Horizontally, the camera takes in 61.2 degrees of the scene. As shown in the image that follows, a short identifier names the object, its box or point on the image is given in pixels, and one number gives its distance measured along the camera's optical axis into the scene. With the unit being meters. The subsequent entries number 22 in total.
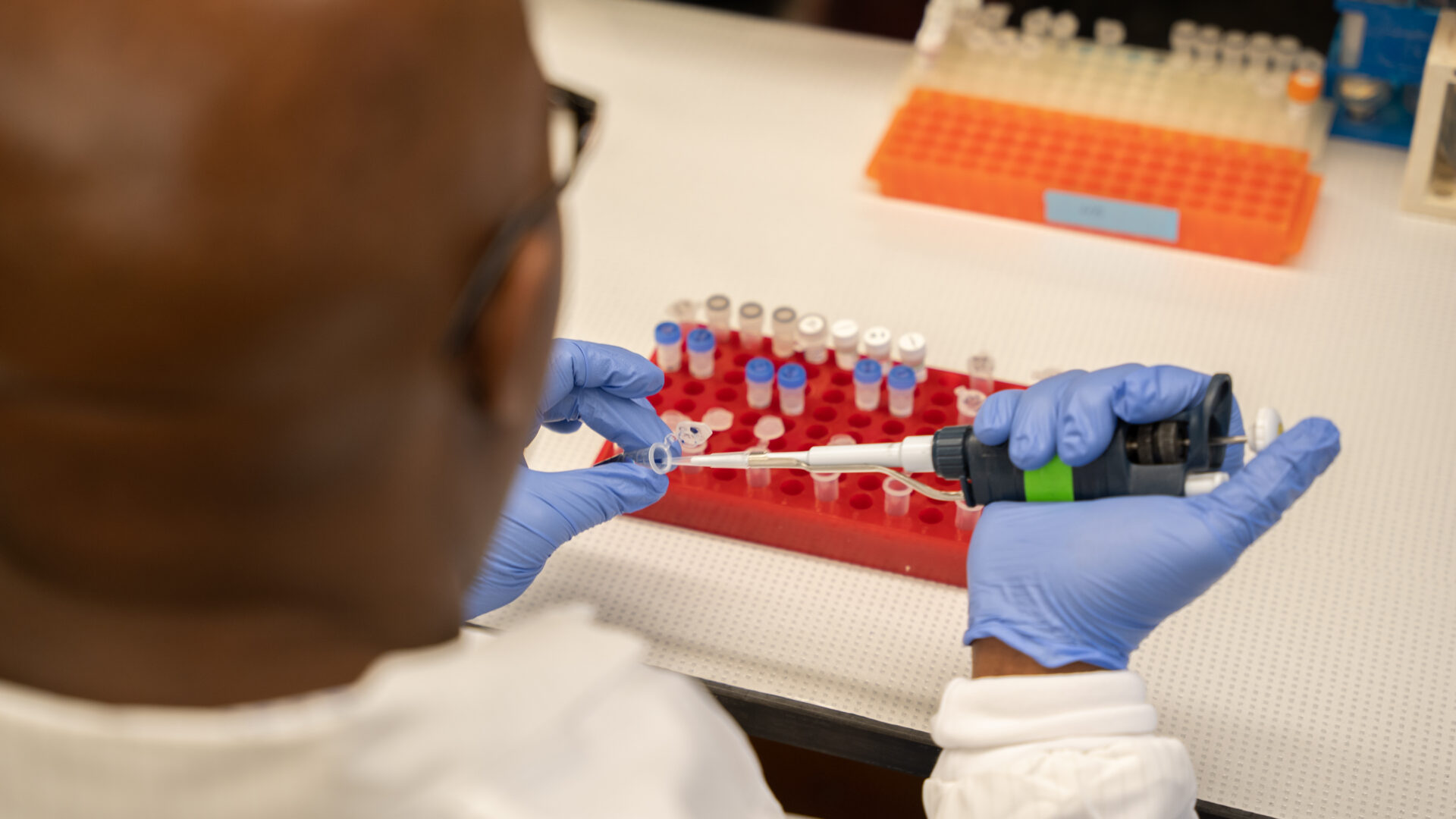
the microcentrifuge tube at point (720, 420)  1.57
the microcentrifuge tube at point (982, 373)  1.58
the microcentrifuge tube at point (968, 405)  1.54
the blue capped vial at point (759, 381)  1.57
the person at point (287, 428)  0.54
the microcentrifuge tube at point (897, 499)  1.43
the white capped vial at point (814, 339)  1.65
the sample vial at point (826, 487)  1.46
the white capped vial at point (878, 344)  1.63
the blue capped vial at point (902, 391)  1.54
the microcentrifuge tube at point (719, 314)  1.69
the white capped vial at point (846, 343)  1.63
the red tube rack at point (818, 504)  1.43
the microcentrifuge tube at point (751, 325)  1.67
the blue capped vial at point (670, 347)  1.64
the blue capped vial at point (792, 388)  1.56
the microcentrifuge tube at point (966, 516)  1.41
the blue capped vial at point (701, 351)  1.63
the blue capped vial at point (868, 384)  1.55
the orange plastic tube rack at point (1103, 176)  1.80
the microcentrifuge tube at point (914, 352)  1.59
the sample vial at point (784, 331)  1.67
